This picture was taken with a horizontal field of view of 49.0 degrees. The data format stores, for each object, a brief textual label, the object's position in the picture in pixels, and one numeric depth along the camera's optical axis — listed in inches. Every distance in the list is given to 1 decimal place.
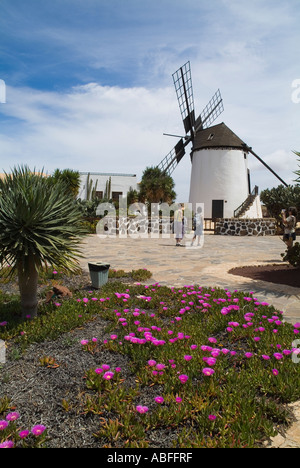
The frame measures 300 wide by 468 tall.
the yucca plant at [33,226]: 151.0
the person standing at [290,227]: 379.2
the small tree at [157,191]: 1122.7
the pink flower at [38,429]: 86.7
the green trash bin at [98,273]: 247.0
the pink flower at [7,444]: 82.7
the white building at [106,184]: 1363.2
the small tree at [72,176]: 1066.7
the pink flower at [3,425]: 89.4
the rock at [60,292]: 202.5
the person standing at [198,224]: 583.5
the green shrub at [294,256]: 314.3
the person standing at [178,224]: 558.6
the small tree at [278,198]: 934.4
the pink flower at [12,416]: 93.5
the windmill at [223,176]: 1122.0
